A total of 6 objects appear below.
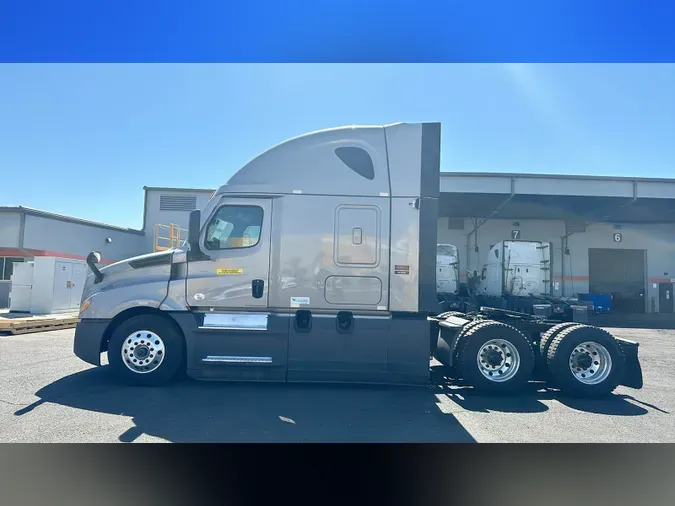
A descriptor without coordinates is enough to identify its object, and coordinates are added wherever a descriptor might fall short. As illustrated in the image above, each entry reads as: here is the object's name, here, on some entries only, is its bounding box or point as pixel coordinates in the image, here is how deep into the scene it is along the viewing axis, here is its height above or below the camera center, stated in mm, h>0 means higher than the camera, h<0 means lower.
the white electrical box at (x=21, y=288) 16281 -795
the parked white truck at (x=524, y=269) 14547 +568
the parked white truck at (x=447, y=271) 15005 +424
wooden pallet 11633 -1620
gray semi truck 6160 -186
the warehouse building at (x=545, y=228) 19578 +3008
